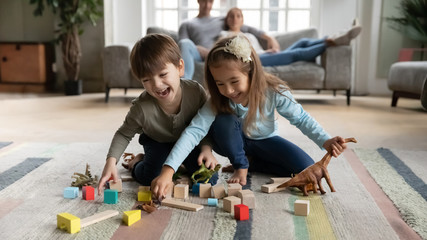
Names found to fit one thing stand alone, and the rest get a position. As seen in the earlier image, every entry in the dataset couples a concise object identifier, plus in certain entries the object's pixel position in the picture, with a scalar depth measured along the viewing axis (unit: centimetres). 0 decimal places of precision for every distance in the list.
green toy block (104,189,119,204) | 134
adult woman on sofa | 376
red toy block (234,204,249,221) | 120
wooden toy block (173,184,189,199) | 140
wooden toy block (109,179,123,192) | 145
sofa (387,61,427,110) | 339
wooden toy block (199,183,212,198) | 141
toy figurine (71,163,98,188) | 151
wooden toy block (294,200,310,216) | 124
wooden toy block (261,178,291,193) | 145
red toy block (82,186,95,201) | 138
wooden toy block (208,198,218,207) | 133
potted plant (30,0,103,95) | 449
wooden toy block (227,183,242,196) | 139
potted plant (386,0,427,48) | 425
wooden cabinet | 482
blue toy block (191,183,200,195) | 145
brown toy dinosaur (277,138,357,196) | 143
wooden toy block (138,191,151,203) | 136
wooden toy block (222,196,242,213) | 126
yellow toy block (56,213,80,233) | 110
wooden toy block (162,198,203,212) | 129
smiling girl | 144
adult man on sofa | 395
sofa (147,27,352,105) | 378
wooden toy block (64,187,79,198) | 140
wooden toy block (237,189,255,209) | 130
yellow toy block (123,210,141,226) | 117
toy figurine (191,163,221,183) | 148
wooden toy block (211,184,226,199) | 140
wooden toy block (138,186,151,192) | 141
